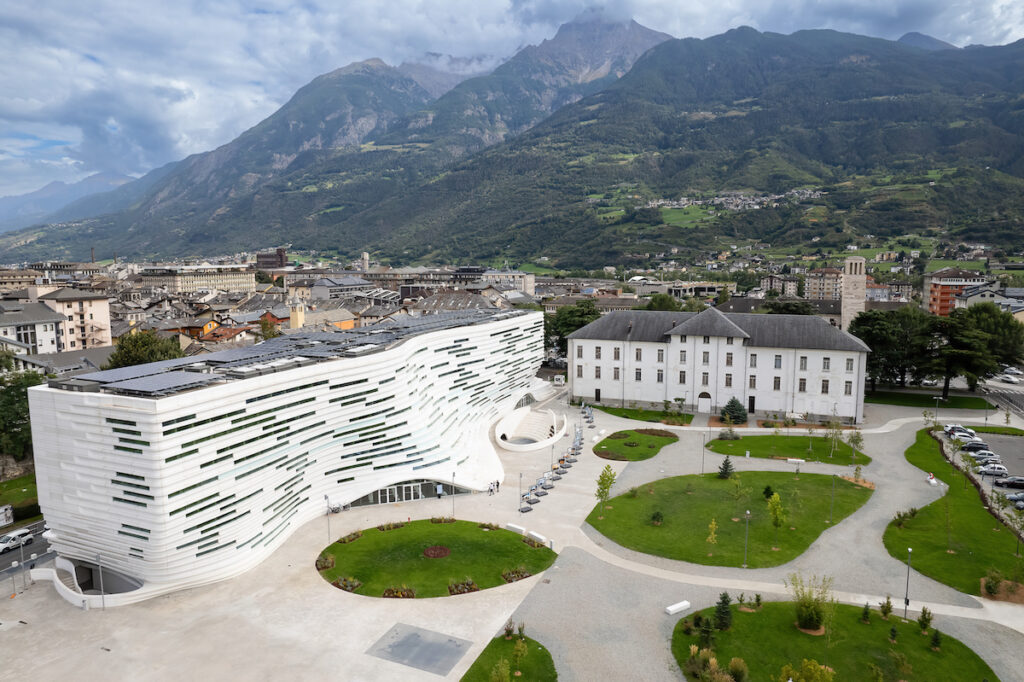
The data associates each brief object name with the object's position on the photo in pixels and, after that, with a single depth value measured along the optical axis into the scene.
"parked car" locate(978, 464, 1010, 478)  53.50
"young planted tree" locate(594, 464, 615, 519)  46.22
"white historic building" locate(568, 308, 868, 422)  72.12
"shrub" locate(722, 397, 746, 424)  73.44
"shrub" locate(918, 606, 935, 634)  31.47
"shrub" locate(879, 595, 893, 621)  32.56
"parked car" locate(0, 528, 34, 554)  43.91
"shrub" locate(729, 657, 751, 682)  27.55
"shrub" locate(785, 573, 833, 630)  31.48
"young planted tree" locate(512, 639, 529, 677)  28.28
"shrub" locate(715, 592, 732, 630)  31.55
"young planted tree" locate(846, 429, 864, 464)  59.28
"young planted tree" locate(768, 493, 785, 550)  40.31
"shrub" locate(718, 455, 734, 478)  54.91
